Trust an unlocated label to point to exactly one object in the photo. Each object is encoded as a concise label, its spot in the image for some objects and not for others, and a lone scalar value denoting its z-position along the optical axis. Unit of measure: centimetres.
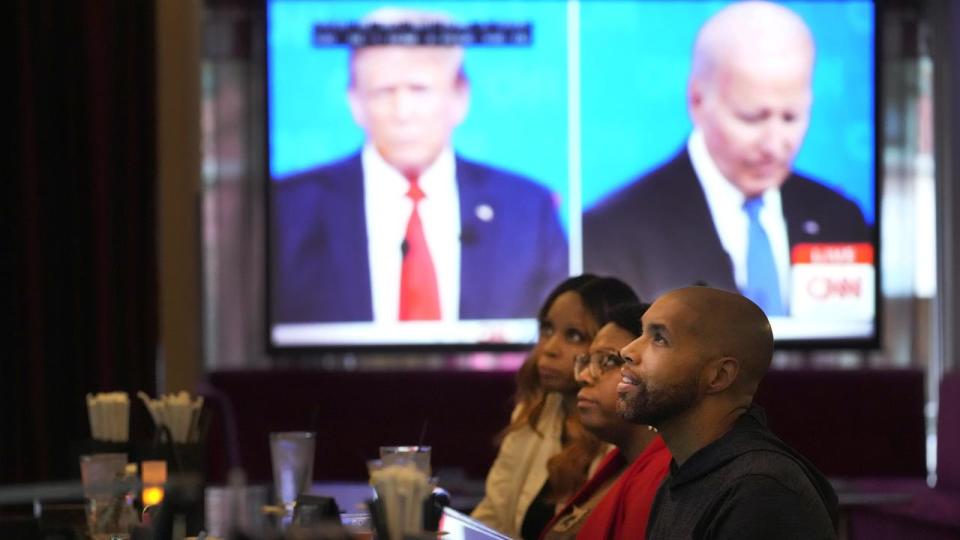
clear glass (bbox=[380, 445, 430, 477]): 516
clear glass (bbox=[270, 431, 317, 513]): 565
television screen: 1148
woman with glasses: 473
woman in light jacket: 629
